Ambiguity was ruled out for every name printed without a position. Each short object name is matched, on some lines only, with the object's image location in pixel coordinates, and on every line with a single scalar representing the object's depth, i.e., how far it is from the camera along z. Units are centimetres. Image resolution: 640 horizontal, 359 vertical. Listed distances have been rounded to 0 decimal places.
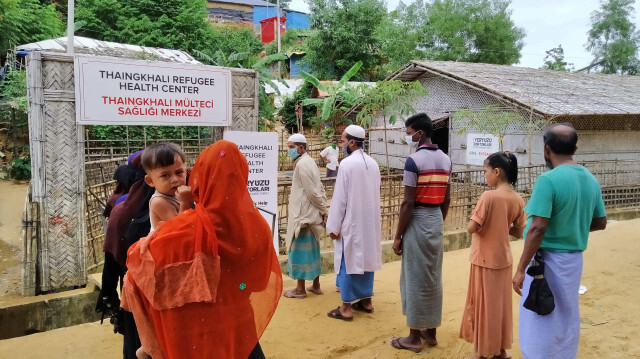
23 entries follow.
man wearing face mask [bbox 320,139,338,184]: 1248
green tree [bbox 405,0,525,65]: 2678
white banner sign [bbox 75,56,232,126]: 456
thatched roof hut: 1203
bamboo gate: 451
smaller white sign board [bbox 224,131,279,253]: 523
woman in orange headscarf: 196
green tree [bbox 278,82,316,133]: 2377
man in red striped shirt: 352
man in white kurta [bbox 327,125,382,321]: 424
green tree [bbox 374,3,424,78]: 2552
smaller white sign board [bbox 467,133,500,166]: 1155
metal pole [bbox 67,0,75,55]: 788
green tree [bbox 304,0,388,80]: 2533
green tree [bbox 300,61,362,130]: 1517
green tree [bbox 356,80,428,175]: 1362
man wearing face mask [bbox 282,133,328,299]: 477
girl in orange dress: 337
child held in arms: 227
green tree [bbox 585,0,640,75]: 3169
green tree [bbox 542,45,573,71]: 3266
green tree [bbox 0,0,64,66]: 1511
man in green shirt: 266
